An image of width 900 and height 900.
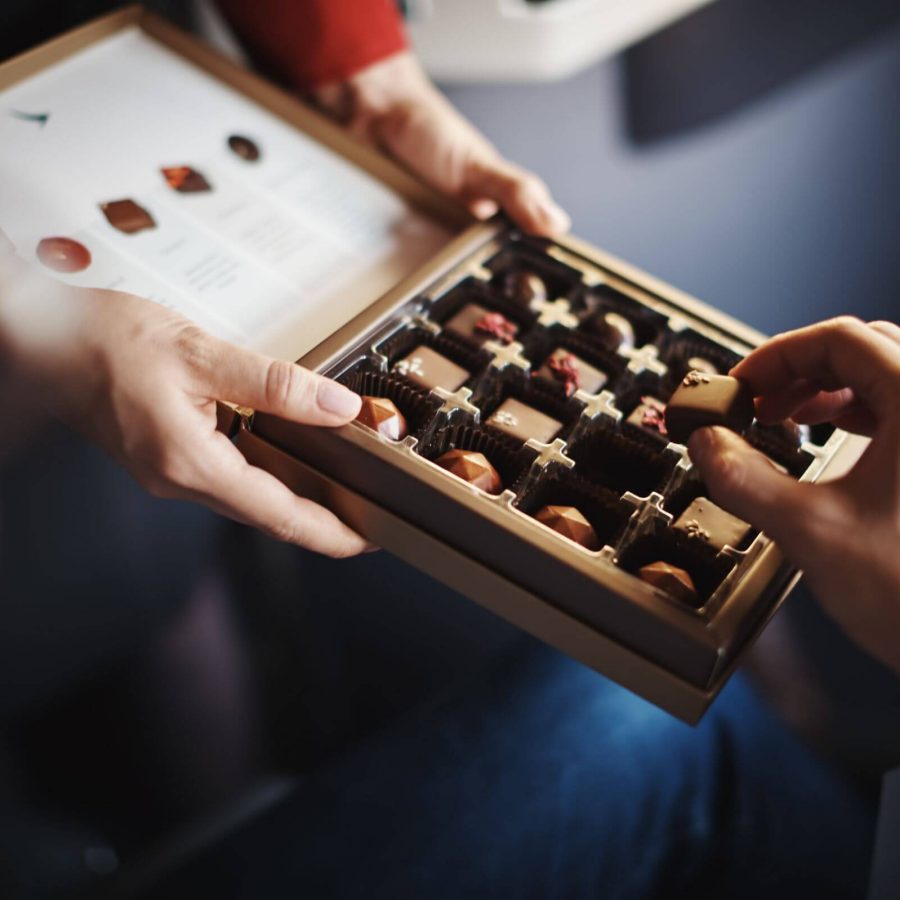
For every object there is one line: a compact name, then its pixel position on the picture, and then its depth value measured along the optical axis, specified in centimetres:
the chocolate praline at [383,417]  78
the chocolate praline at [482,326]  89
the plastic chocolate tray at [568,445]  71
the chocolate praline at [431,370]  84
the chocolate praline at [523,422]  82
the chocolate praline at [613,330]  90
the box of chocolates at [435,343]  73
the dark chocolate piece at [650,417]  84
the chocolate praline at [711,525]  75
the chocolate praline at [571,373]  87
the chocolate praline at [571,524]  75
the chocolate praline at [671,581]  71
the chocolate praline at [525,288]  93
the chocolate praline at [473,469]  77
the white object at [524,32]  162
